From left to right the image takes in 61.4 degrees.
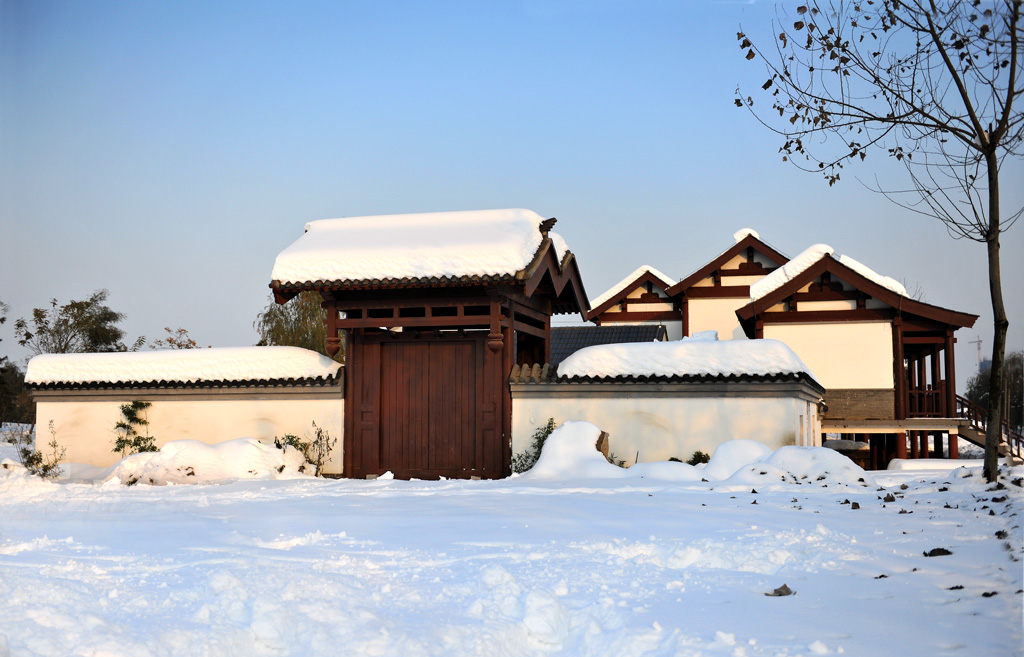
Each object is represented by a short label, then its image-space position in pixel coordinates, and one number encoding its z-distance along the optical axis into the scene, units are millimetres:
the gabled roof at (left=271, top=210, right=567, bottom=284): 14453
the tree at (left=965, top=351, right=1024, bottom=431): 48156
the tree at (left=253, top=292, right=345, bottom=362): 32938
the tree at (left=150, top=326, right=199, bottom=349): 30656
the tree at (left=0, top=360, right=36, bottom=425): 30905
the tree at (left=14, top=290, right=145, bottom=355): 29112
